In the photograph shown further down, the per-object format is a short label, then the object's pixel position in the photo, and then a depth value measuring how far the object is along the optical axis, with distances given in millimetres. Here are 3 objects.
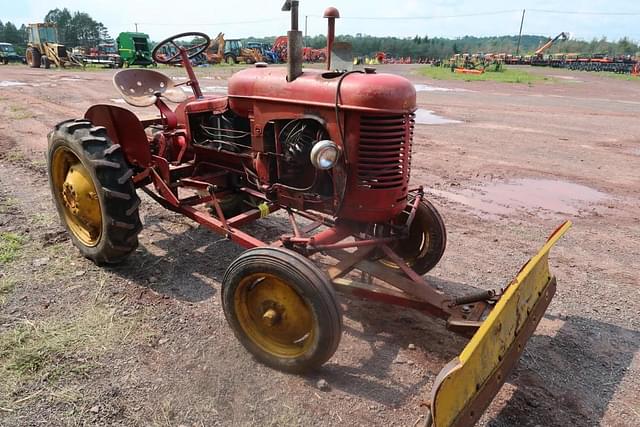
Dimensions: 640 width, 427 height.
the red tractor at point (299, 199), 2607
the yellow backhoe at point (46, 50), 27156
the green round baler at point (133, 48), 29359
